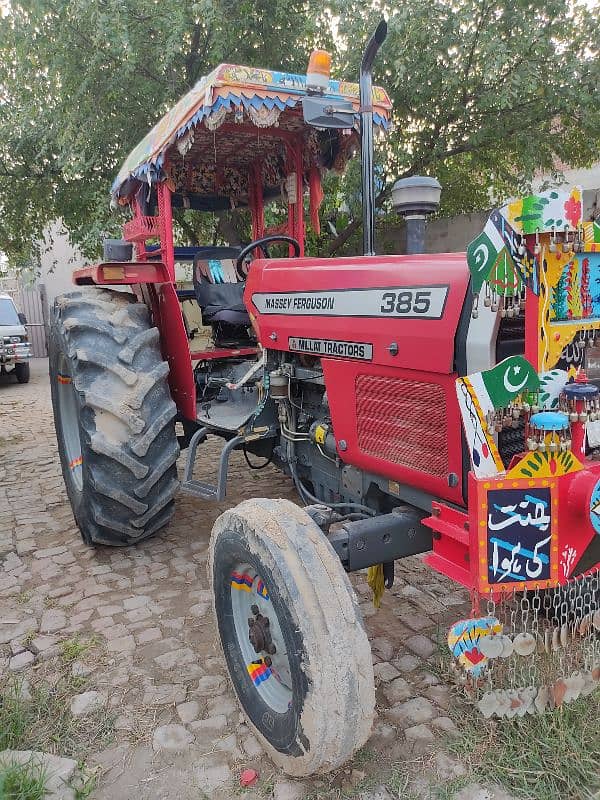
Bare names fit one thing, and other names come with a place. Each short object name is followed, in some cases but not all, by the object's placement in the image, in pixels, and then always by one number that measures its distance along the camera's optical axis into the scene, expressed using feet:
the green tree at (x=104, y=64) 24.68
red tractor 5.60
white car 36.17
